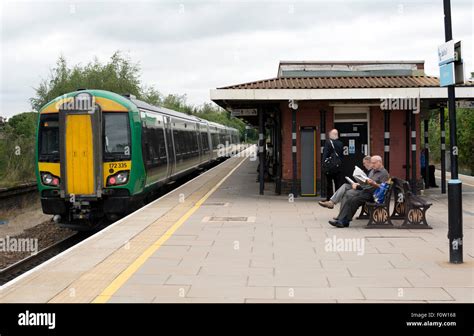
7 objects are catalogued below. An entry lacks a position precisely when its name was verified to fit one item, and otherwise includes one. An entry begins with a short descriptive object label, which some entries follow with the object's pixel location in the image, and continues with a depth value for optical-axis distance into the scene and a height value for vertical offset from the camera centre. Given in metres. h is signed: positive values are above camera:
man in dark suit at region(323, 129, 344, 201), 13.19 -0.30
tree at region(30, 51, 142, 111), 43.69 +4.92
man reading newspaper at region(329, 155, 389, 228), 10.52 -0.95
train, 12.95 -0.26
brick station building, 15.02 +0.52
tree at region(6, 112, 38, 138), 39.56 +1.63
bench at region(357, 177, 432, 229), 10.45 -1.30
